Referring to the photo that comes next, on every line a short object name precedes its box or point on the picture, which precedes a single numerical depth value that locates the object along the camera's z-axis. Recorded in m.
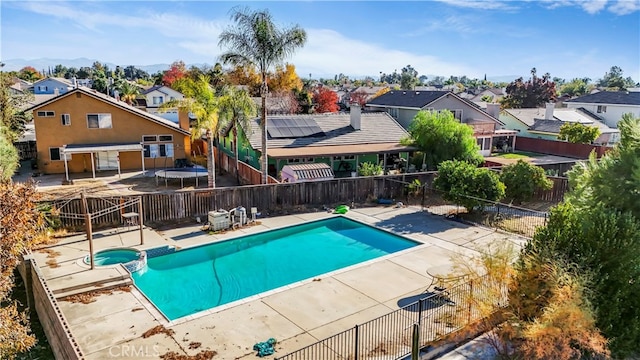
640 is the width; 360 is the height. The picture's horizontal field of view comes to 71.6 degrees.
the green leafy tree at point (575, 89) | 107.22
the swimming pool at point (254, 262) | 14.45
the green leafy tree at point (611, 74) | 151.16
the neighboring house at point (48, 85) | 81.12
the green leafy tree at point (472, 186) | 21.19
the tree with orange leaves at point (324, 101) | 58.03
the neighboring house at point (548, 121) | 44.69
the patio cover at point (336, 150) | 27.12
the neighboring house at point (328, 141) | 27.95
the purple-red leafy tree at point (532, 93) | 73.38
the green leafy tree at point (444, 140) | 29.89
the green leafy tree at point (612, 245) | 10.10
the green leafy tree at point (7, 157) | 21.19
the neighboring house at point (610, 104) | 50.17
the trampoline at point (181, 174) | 28.16
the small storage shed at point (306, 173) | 25.62
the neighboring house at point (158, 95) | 63.28
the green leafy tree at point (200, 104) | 23.45
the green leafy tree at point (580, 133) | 39.97
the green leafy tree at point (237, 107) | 25.30
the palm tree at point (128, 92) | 66.54
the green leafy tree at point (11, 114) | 31.48
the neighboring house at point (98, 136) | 30.72
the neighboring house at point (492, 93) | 105.31
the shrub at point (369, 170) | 27.40
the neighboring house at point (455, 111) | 39.00
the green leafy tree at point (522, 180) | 22.77
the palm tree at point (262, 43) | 23.22
